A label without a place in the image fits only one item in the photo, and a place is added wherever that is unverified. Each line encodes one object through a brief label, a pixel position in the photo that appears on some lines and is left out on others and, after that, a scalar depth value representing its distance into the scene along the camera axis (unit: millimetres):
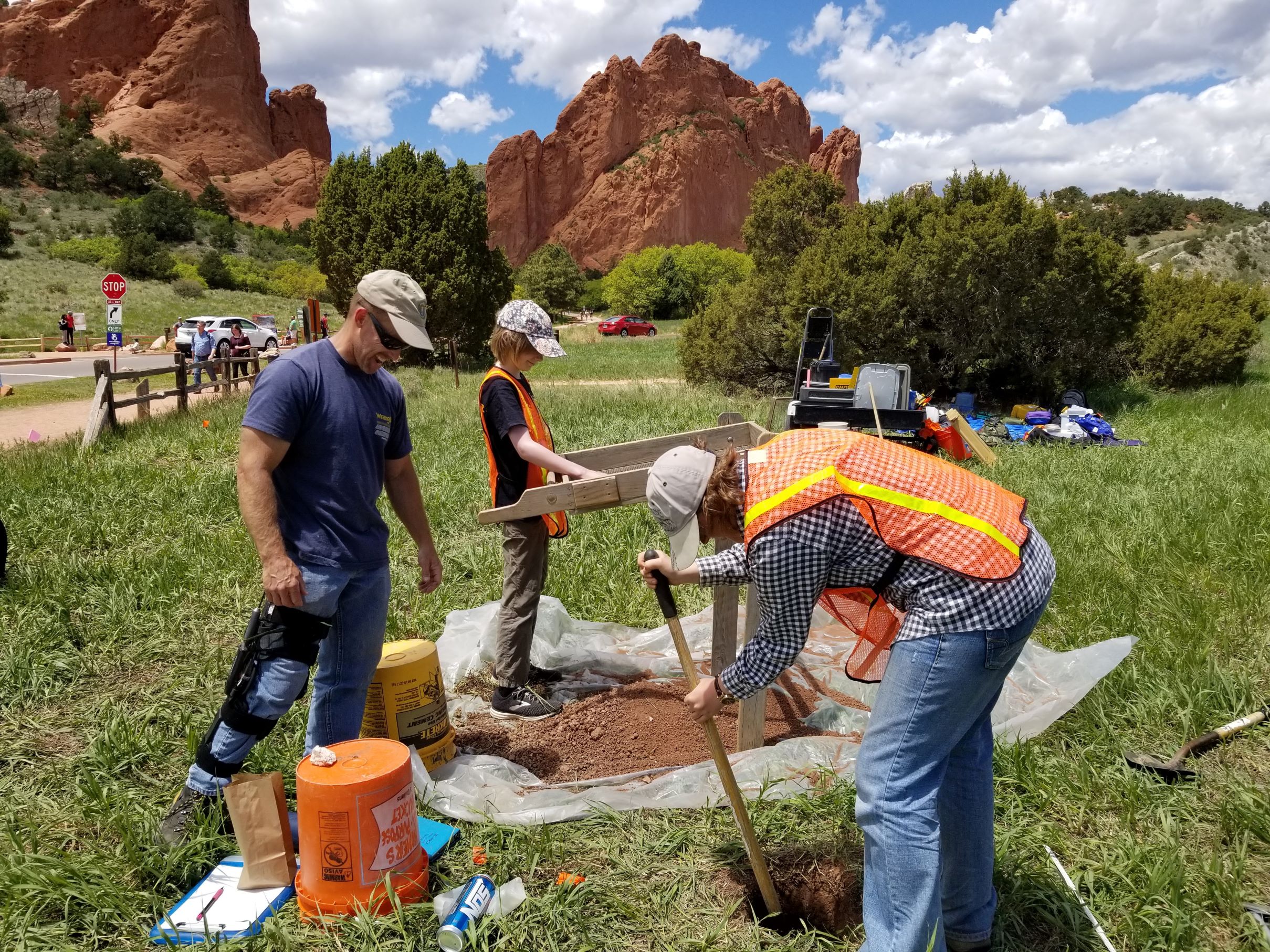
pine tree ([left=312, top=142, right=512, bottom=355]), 21922
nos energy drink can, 2350
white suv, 21828
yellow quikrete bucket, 3197
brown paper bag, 2502
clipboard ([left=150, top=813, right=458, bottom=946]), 2375
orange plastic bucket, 2375
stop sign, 13891
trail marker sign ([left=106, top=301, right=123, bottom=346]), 13195
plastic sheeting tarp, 3016
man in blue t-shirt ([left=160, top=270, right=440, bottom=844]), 2492
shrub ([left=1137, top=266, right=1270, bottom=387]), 14633
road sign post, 13242
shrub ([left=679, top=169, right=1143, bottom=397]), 12719
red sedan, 40312
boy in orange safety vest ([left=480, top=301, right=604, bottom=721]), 3564
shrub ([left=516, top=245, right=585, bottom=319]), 55500
